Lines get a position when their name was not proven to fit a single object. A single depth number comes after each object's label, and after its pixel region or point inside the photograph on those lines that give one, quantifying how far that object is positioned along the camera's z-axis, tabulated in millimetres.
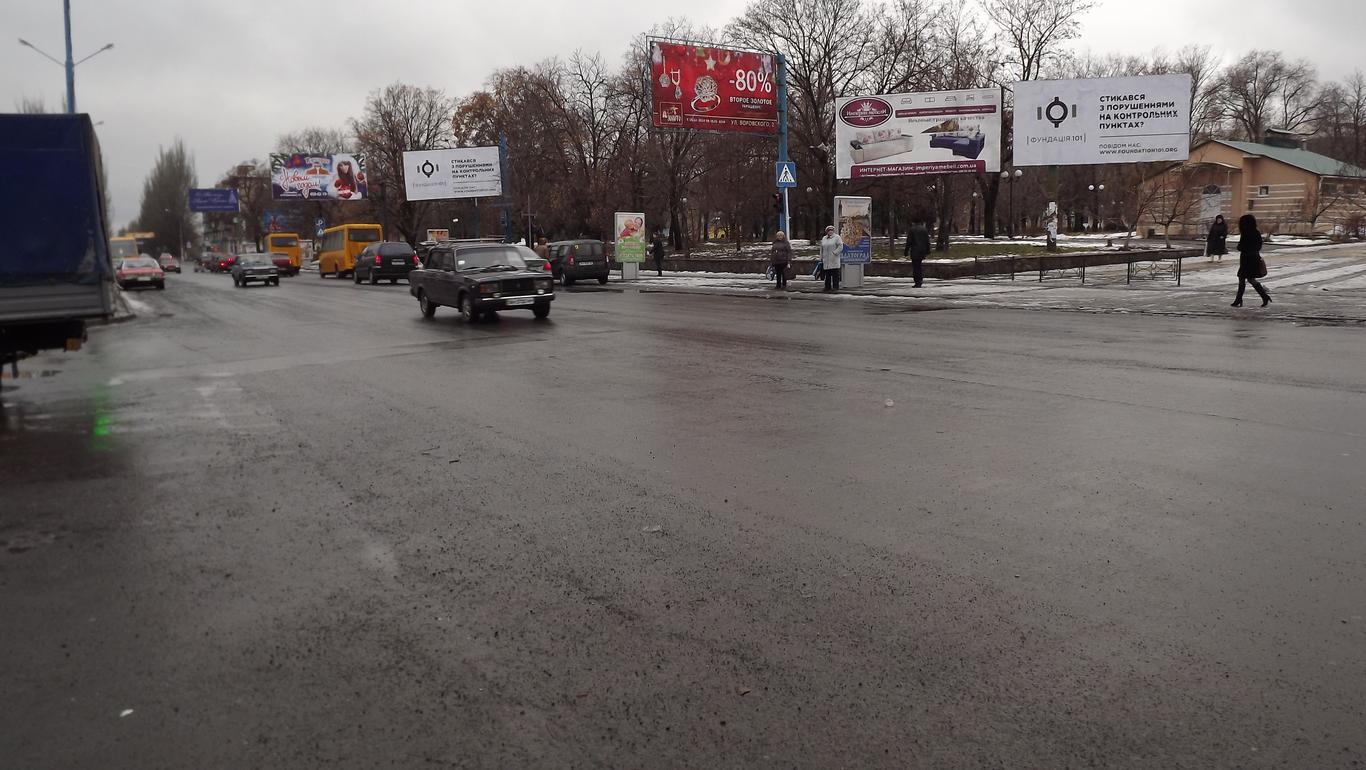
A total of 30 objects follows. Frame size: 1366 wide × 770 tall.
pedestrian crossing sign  32469
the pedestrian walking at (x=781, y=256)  29078
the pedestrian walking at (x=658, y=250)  41081
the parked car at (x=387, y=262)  41250
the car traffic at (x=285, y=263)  62000
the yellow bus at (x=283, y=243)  66250
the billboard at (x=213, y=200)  91938
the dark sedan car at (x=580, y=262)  36094
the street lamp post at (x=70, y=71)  31375
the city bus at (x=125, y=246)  63238
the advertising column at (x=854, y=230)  27828
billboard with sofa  33344
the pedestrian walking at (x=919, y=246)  26641
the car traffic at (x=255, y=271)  43094
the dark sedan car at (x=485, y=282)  19141
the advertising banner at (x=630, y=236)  38125
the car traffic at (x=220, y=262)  74312
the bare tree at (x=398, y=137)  79188
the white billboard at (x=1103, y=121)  32531
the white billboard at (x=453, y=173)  56938
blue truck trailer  10031
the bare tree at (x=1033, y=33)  55500
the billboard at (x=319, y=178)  68625
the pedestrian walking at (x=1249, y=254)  17719
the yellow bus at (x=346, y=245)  49781
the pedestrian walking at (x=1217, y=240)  31891
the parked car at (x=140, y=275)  43156
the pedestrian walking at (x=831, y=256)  27078
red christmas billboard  32719
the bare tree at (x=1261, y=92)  84938
